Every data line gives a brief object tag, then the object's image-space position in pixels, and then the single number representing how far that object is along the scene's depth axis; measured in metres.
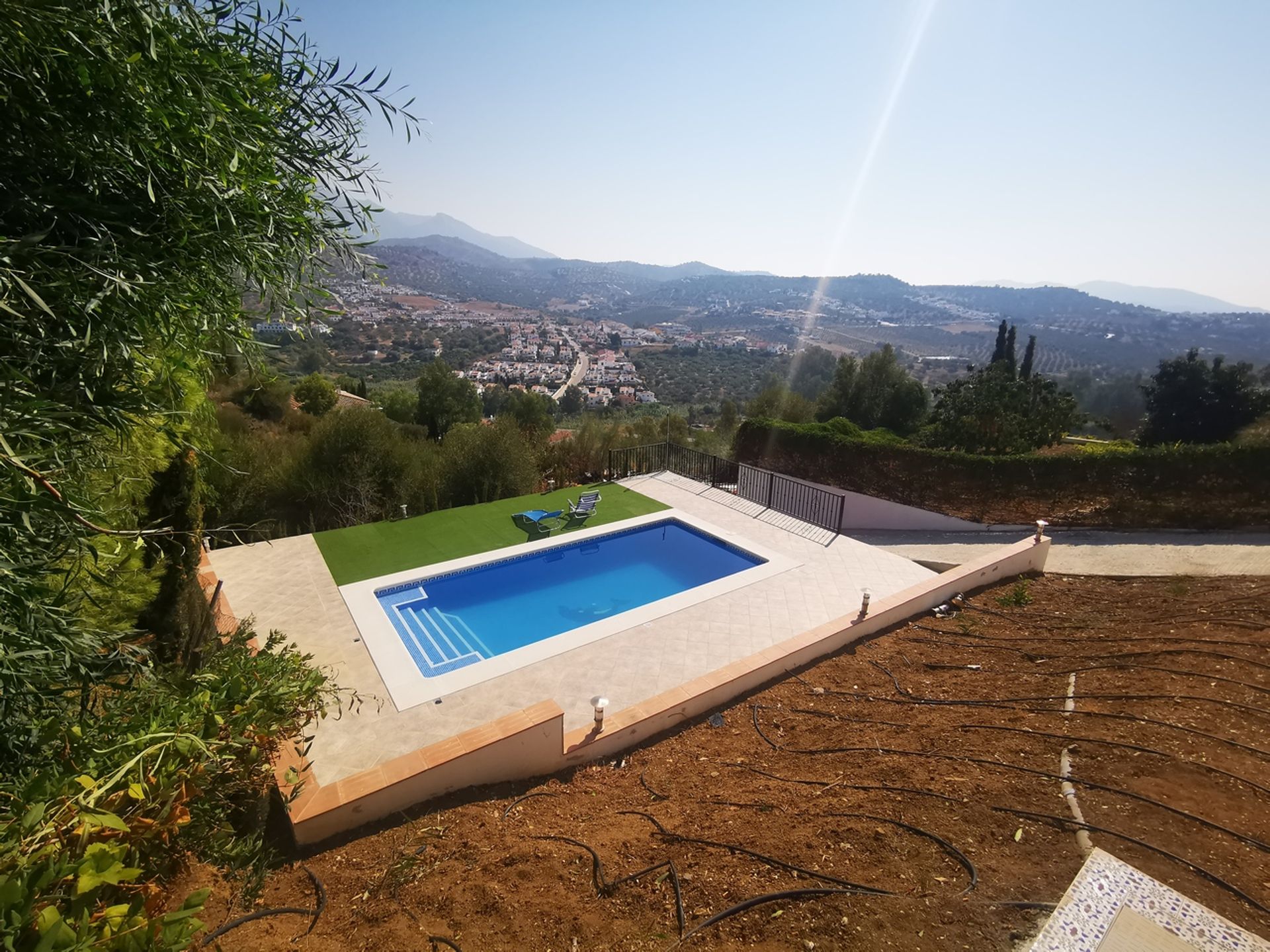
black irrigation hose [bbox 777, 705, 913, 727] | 5.11
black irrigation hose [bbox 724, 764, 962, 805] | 3.89
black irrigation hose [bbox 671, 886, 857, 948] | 2.93
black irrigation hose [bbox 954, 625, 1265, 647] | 5.61
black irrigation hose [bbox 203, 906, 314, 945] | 2.27
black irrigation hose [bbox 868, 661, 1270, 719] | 4.48
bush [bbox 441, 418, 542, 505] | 13.02
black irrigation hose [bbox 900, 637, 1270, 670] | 5.35
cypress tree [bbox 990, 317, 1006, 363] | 30.86
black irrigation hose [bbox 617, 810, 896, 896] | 3.03
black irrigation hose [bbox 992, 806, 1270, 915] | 2.88
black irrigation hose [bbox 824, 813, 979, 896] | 3.11
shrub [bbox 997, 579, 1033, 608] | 7.78
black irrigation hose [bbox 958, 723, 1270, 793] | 3.69
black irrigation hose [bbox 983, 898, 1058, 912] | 2.88
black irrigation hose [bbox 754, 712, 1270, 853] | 3.23
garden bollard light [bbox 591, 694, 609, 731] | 4.98
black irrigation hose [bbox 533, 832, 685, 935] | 3.08
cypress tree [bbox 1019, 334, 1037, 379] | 29.23
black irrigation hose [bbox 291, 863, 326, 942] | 2.84
